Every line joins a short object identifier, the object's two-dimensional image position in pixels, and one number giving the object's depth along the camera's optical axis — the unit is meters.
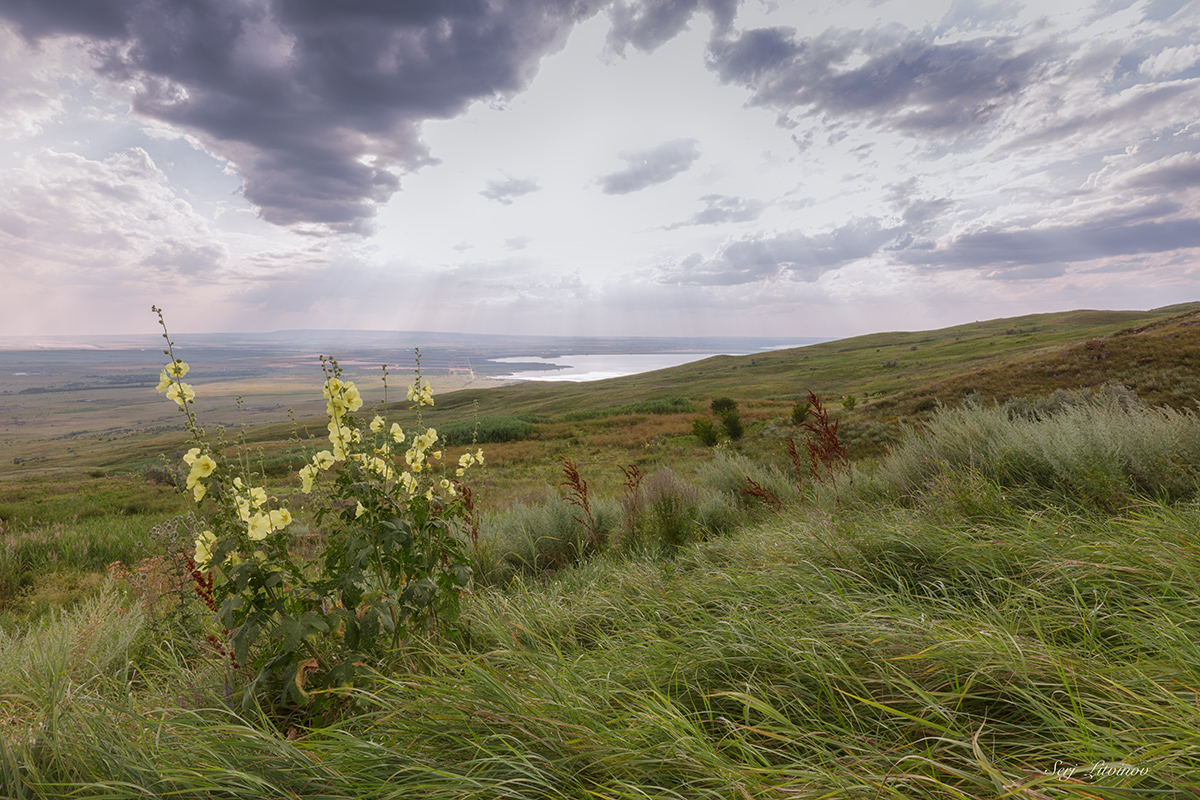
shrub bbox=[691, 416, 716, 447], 18.14
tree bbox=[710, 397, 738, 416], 24.02
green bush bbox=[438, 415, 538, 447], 27.44
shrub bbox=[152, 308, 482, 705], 2.47
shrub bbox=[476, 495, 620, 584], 5.84
